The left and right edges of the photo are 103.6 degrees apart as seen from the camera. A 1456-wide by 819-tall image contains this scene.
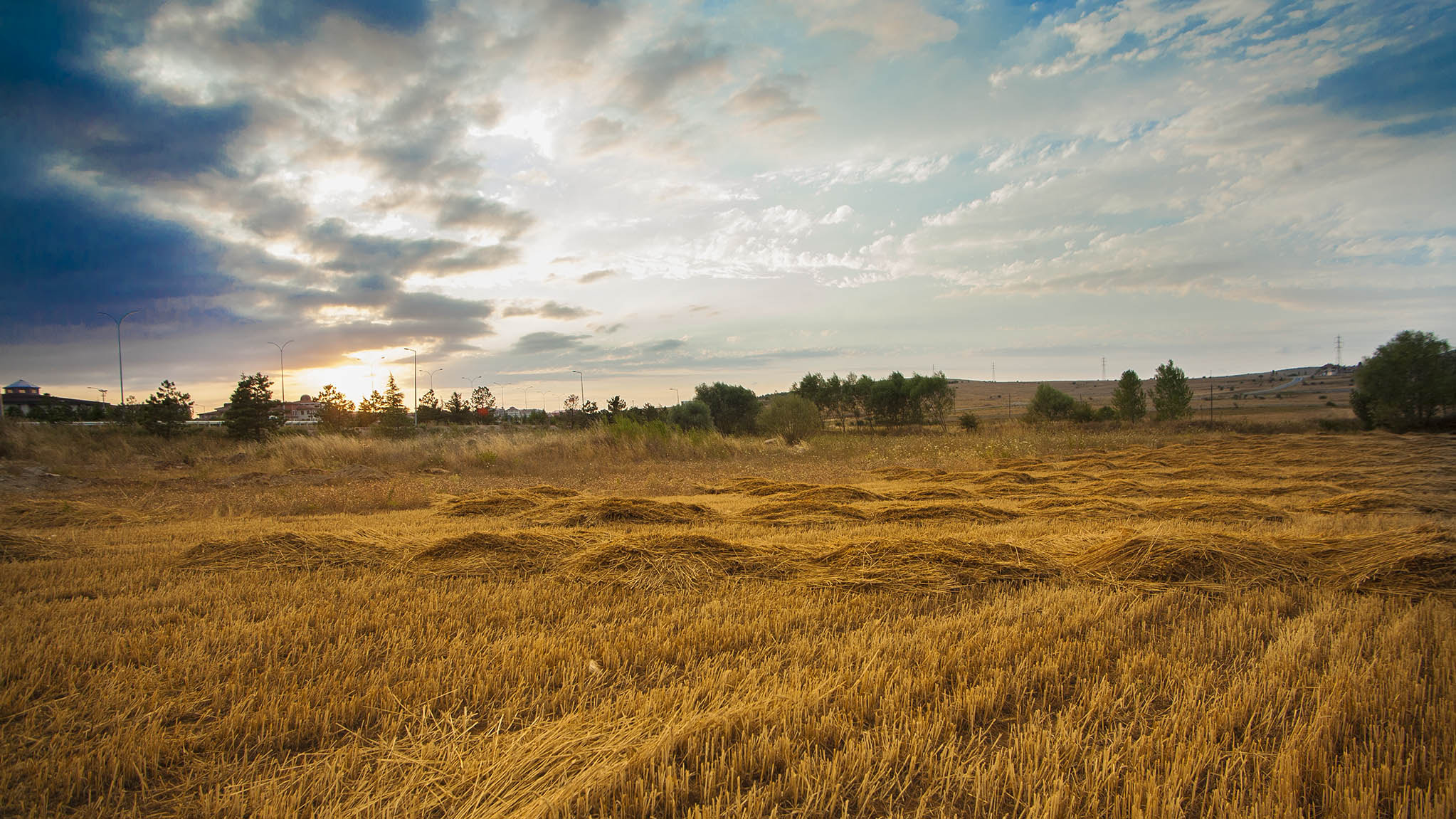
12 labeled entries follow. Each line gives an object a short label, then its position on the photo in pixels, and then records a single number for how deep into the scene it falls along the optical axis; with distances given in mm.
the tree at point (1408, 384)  32125
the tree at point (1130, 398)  53812
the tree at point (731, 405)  45688
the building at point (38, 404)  43594
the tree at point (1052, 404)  62156
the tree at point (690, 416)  39469
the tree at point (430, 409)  61906
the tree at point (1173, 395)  51812
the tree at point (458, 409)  59906
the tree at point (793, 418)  34906
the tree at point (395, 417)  32938
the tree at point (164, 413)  28016
